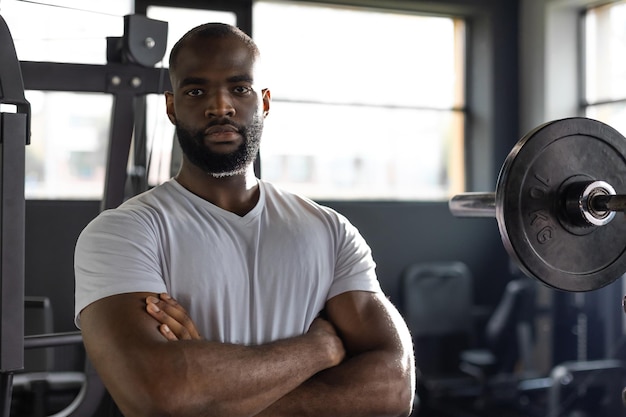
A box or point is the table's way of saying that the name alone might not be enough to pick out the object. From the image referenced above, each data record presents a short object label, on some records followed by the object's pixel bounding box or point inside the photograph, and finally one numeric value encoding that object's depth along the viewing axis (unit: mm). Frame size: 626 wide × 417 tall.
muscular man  1240
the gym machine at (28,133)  1489
